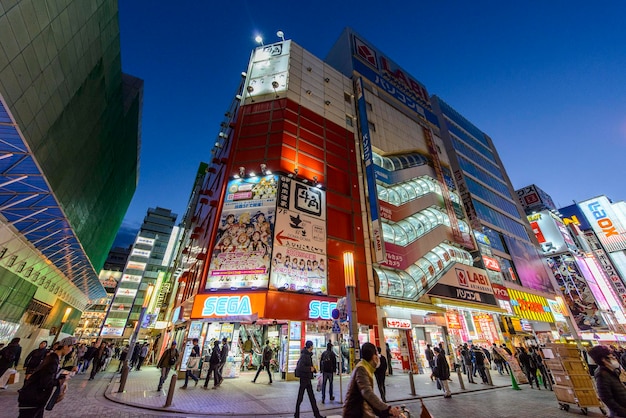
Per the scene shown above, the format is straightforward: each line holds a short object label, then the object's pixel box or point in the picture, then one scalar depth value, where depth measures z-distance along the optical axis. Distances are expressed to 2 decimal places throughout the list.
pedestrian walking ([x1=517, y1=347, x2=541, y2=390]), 12.37
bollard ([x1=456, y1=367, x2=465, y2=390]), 11.24
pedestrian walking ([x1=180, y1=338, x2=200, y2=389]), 11.04
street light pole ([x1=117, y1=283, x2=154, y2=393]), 9.73
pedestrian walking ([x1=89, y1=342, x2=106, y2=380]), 14.13
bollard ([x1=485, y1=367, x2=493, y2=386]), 12.67
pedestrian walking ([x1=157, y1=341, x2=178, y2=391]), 10.34
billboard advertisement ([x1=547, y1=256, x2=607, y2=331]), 33.69
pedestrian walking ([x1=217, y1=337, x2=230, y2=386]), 11.80
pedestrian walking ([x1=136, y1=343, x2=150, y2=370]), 19.16
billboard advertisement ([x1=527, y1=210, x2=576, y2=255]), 39.72
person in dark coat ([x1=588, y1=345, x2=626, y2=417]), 3.91
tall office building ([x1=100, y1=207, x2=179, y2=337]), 52.91
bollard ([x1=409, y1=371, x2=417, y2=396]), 9.69
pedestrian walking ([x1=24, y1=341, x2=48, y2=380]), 7.39
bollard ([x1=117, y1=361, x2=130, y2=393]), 9.66
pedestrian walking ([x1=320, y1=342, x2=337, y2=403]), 9.16
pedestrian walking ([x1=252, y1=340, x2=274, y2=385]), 12.31
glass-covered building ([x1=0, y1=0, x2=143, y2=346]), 10.88
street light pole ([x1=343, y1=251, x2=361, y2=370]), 8.32
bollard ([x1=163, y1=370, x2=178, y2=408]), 7.63
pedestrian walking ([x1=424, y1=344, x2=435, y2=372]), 14.95
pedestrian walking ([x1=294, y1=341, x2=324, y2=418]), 6.55
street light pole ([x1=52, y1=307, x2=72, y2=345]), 31.64
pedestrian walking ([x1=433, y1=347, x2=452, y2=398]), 9.81
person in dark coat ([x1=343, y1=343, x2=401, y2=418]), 3.04
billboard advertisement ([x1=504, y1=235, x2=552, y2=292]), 29.99
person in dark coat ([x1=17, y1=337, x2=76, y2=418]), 3.92
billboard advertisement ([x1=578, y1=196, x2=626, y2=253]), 44.59
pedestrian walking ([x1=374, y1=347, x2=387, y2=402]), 8.81
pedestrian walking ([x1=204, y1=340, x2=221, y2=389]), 10.91
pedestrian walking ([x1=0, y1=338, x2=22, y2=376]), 8.41
